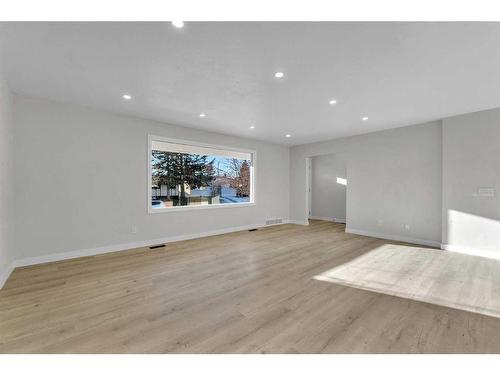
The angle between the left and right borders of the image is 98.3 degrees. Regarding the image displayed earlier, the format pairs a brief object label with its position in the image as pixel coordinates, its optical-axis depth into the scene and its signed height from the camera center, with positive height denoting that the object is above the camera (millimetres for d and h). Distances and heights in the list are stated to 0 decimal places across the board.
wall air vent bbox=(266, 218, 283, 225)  6875 -1141
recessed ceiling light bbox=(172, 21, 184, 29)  1831 +1391
